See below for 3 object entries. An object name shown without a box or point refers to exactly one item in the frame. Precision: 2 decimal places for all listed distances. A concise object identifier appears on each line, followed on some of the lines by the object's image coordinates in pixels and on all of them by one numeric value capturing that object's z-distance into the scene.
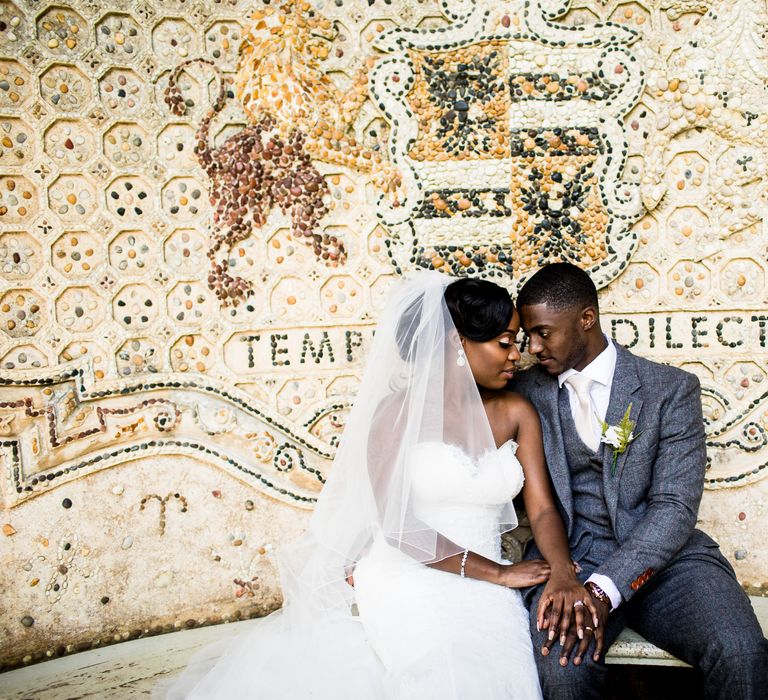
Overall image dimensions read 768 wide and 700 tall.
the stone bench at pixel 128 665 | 2.67
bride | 2.54
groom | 2.44
